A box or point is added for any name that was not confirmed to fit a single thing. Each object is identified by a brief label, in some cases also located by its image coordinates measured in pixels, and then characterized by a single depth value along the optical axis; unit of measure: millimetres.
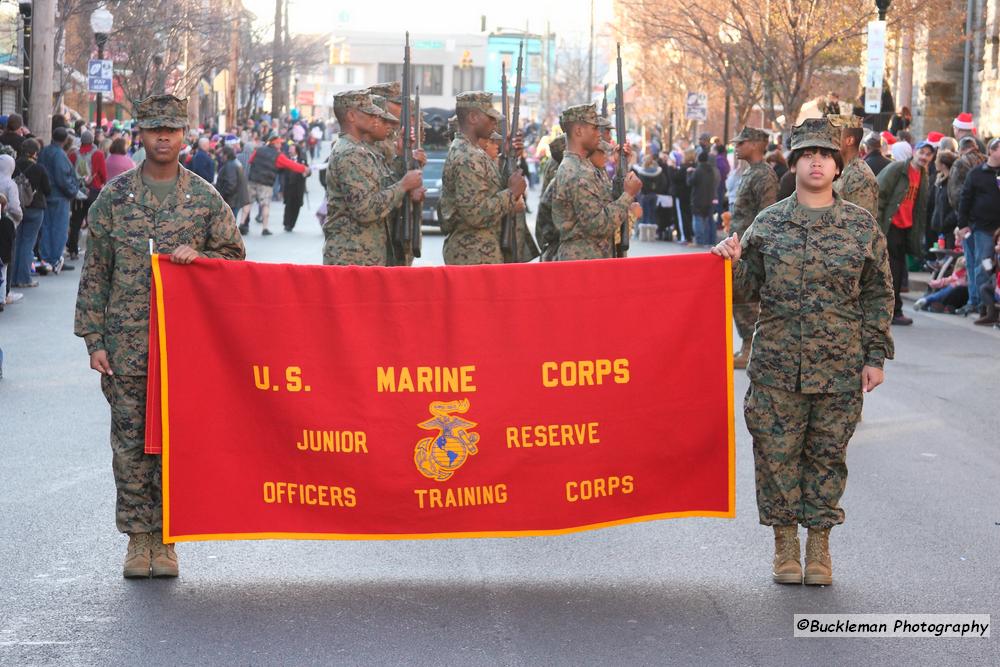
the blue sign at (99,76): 30641
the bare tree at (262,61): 70688
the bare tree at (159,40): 39688
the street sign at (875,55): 23844
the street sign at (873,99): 24984
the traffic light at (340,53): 117938
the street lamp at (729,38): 34688
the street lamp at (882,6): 24095
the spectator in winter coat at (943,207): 19656
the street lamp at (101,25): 31250
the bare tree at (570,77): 105750
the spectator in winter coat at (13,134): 20531
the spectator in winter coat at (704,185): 27875
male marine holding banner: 6445
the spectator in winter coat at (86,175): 23391
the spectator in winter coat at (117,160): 22906
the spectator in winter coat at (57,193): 20344
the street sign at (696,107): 41812
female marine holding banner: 6371
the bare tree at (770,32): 31141
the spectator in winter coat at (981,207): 16844
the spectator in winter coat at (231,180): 28516
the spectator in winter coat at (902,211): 15633
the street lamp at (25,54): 28125
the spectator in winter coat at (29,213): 18391
